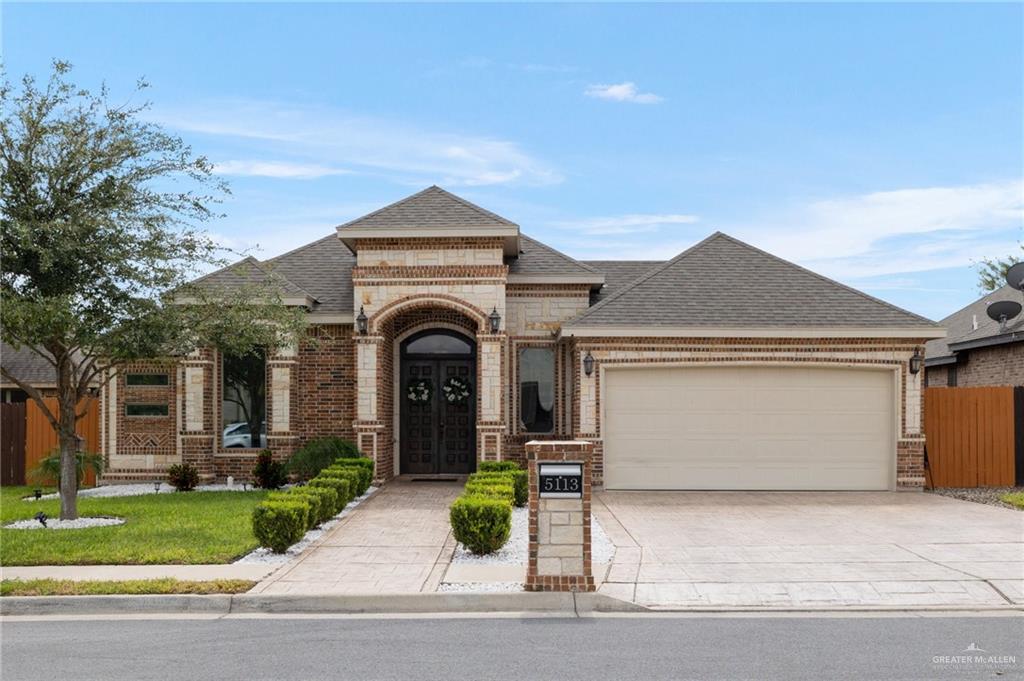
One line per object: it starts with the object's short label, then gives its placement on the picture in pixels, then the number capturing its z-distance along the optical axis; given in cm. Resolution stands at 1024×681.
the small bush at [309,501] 1239
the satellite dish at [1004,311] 2288
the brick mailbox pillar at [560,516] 952
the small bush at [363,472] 1705
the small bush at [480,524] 1120
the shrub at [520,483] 1536
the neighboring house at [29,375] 3128
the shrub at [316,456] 1850
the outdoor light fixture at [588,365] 1872
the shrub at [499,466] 1670
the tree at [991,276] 4772
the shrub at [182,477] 1888
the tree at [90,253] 1333
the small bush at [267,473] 1875
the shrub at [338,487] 1463
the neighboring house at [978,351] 2280
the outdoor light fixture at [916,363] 1867
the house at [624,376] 1877
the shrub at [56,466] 1606
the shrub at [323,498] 1325
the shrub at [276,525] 1139
